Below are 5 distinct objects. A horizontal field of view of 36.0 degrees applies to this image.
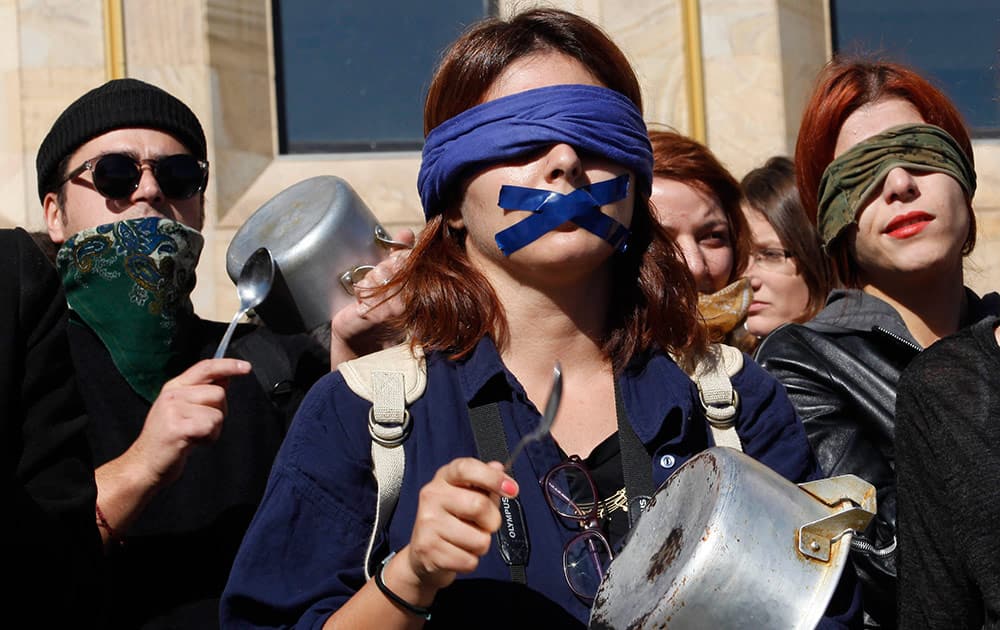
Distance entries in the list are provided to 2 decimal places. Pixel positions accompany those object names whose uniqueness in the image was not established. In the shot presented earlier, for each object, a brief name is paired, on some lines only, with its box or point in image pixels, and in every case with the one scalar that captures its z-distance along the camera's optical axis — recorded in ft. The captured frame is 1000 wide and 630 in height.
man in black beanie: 10.03
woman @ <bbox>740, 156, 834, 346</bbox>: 14.10
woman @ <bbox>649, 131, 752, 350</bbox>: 12.54
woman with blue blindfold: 7.68
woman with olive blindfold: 10.50
